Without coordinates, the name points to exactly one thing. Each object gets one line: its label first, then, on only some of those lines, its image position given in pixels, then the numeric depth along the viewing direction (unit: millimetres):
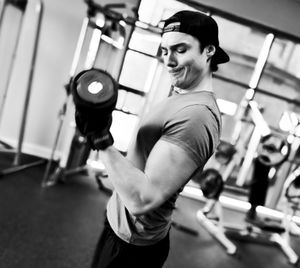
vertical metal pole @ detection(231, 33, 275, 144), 4422
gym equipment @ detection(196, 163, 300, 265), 3234
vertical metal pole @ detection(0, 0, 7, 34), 2746
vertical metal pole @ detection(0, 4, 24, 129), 2980
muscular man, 685
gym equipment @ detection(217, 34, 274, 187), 3219
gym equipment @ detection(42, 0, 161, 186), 3041
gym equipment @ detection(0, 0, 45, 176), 2961
